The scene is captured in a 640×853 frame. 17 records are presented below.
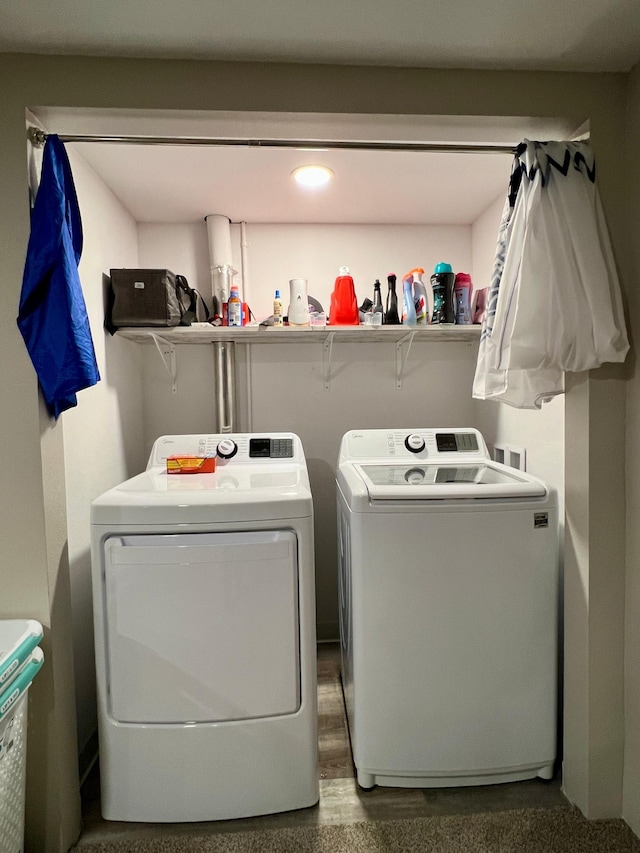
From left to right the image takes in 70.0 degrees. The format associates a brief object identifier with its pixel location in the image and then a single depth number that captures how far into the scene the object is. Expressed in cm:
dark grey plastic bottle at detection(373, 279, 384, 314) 220
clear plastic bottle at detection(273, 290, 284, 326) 212
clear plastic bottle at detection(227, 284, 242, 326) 217
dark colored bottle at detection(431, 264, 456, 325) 217
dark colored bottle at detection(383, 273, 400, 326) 221
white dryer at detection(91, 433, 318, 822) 138
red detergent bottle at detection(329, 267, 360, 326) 221
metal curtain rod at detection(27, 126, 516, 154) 140
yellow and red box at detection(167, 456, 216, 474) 189
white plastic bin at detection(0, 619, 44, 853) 110
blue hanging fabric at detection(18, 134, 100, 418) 129
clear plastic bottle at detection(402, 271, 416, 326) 217
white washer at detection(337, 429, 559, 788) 150
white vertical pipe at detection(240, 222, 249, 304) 253
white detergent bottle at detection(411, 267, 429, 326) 219
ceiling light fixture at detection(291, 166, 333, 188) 198
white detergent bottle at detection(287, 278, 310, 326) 214
